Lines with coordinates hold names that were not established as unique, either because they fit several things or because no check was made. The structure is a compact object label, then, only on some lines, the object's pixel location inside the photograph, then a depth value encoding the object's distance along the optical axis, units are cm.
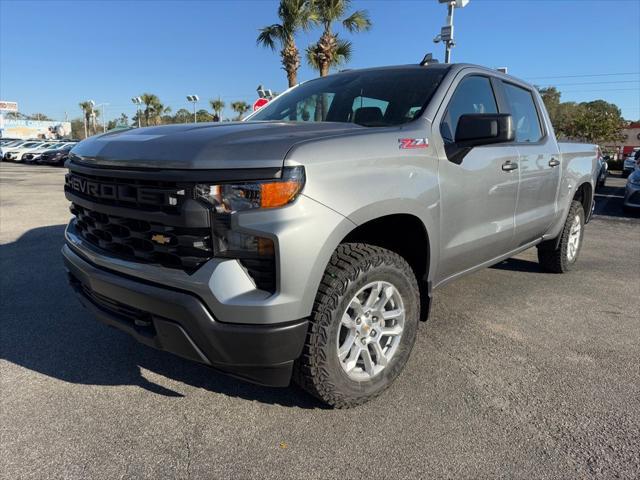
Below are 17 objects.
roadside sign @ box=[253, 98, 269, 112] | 943
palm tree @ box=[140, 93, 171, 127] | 6600
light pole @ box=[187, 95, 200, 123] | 3503
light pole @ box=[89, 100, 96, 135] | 7681
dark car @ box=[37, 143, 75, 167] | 3014
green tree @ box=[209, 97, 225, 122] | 6506
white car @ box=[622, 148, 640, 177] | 2139
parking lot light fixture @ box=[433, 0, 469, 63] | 1175
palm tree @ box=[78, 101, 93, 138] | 8376
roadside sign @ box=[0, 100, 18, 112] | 5471
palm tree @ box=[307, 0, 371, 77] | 1866
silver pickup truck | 206
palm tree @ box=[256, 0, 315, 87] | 1856
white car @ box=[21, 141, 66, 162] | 3188
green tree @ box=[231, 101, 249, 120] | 6788
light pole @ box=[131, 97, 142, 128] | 4834
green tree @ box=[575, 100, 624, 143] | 4550
